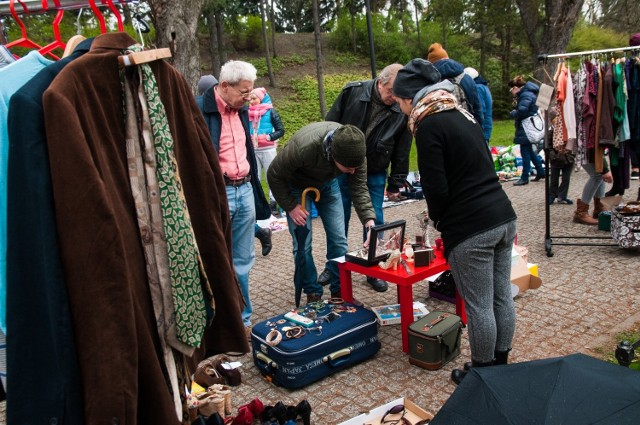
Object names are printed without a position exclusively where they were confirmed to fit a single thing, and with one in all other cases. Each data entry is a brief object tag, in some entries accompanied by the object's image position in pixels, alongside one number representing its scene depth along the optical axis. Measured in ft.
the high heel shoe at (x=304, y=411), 9.88
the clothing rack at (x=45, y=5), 6.80
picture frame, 13.10
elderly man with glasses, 12.07
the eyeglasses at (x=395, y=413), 9.66
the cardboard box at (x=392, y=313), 14.29
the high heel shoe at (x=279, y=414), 9.82
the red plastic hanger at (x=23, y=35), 6.68
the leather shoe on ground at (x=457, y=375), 11.32
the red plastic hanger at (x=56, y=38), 6.46
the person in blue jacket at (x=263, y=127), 25.63
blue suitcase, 11.48
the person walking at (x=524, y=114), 29.45
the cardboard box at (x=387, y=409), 9.55
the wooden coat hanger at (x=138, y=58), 5.24
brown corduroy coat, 4.52
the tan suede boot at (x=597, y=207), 22.75
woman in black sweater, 9.57
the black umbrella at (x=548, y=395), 5.39
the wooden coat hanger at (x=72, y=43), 5.61
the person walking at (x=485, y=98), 23.44
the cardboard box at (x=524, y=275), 15.37
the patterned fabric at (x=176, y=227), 5.53
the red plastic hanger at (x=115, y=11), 6.31
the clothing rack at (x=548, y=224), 17.47
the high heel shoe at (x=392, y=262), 12.98
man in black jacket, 15.70
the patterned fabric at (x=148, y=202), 5.44
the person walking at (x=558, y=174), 24.54
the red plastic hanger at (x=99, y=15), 6.38
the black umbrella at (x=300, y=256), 14.76
